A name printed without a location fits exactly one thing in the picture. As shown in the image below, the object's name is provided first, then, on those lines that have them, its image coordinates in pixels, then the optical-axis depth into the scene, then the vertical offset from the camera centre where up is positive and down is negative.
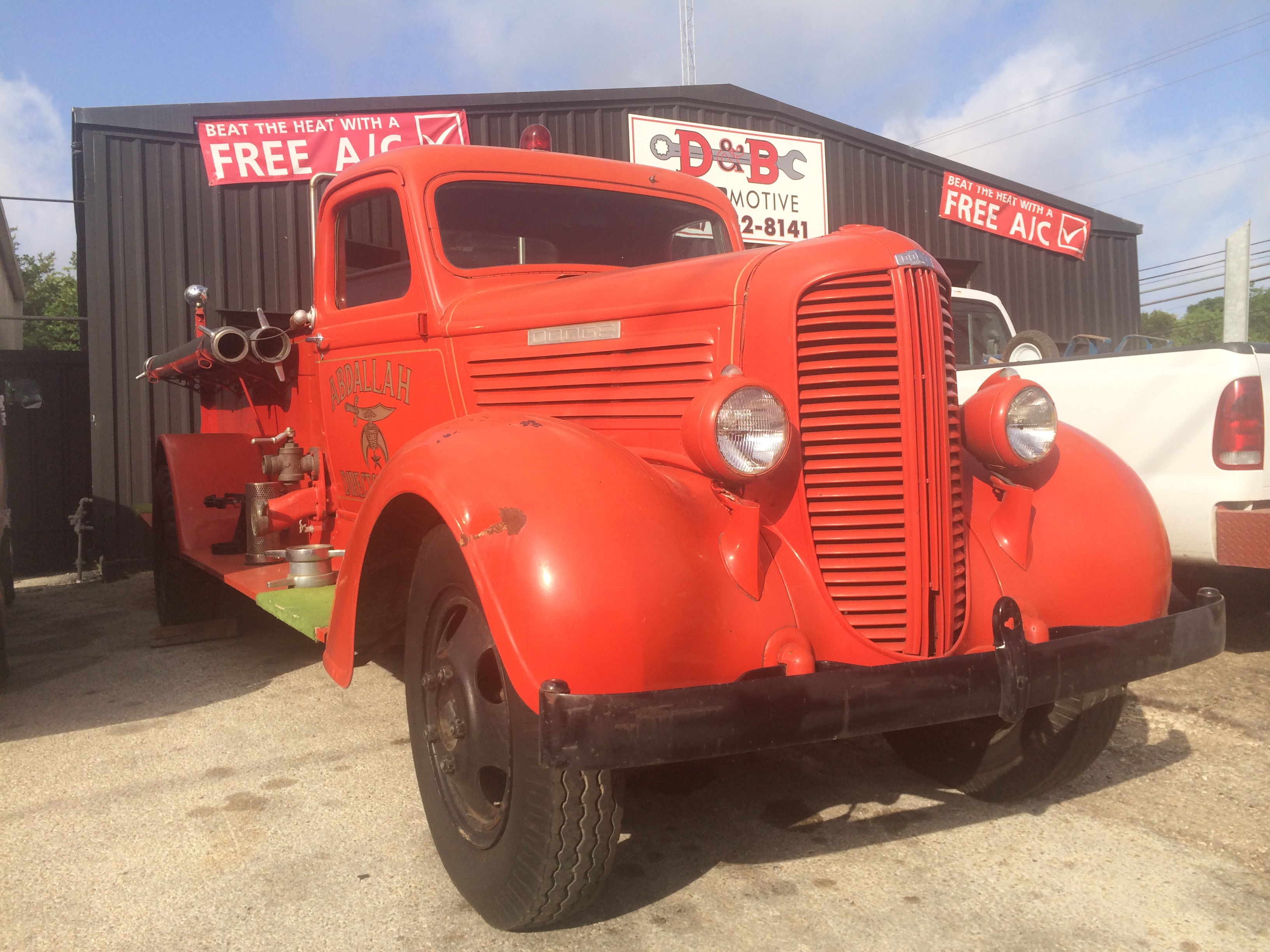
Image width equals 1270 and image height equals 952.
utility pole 9.20 +1.76
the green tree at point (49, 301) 34.88 +8.55
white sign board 9.93 +3.35
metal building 7.90 +2.19
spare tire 5.94 +0.75
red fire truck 1.90 -0.19
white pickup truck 4.02 +0.14
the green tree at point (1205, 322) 47.84 +7.59
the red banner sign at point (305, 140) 8.21 +3.08
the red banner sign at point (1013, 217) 12.52 +3.49
